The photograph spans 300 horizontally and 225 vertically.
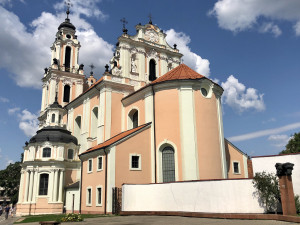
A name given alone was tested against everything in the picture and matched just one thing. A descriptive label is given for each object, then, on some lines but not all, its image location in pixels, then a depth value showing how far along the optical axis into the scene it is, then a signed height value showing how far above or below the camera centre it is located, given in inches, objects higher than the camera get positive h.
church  909.2 +178.4
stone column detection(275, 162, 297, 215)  527.2 -6.9
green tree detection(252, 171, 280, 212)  581.9 -9.0
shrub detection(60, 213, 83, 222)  671.1 -68.8
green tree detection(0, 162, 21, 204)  2169.0 +57.9
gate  830.5 -37.5
